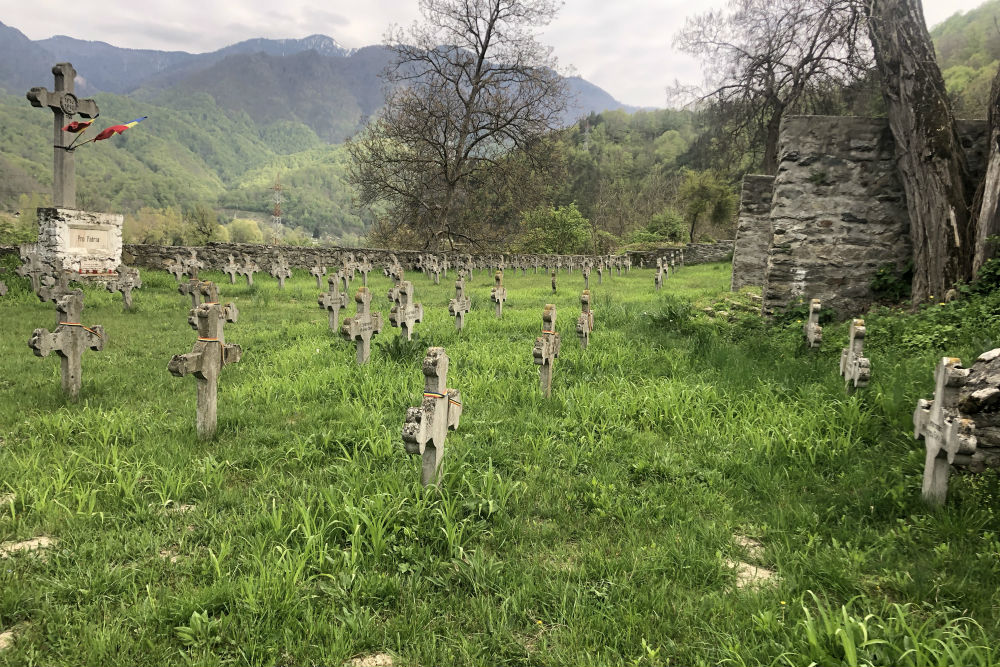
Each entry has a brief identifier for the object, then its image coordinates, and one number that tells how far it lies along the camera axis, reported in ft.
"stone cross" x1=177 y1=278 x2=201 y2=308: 31.17
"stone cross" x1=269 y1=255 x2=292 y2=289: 47.55
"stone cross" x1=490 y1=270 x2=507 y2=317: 31.07
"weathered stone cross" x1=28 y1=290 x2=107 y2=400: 15.16
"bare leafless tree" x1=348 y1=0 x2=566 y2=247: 76.23
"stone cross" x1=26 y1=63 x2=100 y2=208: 38.29
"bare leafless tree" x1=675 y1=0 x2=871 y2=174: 34.94
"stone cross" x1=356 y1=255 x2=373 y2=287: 51.33
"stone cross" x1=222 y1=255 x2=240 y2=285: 48.62
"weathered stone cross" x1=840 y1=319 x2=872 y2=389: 13.64
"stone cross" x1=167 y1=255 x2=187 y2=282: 45.14
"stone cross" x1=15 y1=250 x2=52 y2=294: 35.24
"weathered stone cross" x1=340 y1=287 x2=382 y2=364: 18.89
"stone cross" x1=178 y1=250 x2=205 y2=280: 45.16
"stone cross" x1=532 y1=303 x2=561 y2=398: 15.62
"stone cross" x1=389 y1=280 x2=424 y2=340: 20.76
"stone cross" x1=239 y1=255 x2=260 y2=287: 46.98
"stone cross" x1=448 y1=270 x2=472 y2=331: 25.76
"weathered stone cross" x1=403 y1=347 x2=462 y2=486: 9.32
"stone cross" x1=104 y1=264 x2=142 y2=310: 33.09
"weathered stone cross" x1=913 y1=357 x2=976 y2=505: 8.32
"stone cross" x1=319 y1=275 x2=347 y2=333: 26.25
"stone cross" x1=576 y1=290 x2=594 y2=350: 20.52
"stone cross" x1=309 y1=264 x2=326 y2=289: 49.26
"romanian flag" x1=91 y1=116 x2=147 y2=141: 39.40
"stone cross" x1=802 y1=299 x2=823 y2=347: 18.85
